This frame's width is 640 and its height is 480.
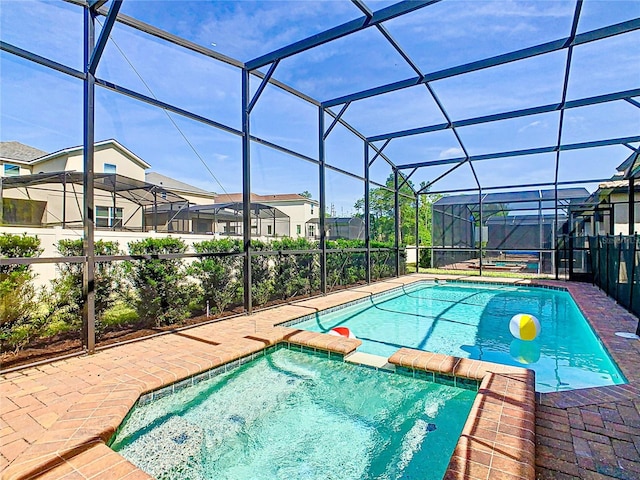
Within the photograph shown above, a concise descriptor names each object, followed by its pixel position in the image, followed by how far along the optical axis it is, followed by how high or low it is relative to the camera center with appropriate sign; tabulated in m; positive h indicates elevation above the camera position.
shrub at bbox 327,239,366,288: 8.73 -0.63
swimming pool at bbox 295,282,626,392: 4.36 -1.51
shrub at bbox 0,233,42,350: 3.40 -0.51
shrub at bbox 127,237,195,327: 4.72 -0.56
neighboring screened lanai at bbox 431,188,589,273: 13.27 +0.63
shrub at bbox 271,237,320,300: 7.06 -0.61
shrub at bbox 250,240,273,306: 6.39 -0.63
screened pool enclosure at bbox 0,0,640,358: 3.85 +2.42
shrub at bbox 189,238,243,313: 5.53 -0.49
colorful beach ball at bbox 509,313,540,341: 5.54 -1.35
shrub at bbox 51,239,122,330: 3.89 -0.48
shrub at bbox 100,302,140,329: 4.38 -0.97
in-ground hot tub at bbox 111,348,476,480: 2.46 -1.50
